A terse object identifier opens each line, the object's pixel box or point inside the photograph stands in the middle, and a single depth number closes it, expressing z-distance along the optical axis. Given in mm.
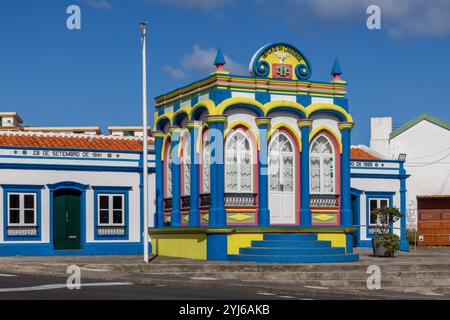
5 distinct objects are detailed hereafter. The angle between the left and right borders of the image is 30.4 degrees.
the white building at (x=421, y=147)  49438
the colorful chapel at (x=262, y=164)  23516
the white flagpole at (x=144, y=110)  22391
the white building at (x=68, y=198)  27781
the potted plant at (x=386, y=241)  25781
